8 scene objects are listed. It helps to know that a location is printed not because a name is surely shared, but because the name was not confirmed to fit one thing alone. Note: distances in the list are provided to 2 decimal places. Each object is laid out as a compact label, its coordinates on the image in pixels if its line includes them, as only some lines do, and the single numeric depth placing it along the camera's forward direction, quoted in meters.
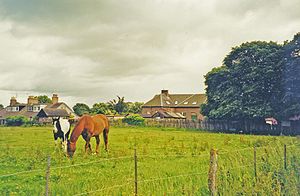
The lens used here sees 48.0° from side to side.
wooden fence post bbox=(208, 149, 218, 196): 5.69
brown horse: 13.05
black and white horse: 14.16
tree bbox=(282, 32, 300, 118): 30.25
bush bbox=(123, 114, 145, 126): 39.13
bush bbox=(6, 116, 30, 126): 33.95
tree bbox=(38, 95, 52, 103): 65.69
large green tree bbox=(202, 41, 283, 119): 32.34
